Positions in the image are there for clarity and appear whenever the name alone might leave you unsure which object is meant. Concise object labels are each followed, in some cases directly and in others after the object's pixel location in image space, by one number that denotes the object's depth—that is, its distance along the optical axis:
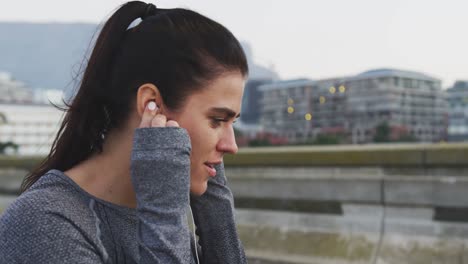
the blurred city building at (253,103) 184.75
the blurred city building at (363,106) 126.69
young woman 1.26
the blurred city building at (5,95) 196.25
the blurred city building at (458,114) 140.75
